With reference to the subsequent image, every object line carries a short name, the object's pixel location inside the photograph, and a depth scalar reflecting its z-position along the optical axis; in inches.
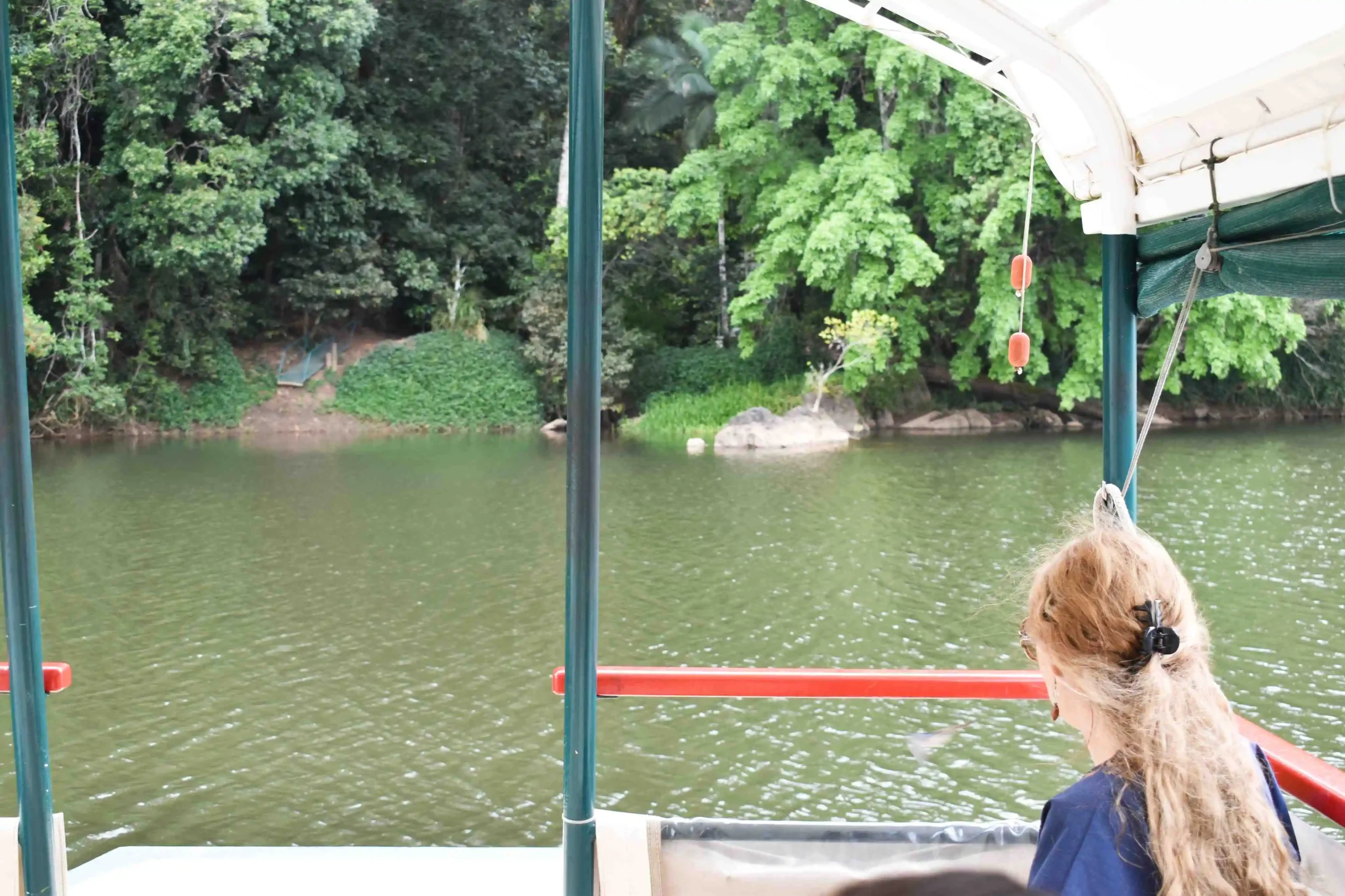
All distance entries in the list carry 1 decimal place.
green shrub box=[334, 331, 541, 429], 741.9
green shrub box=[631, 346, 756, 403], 737.0
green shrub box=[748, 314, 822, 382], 725.9
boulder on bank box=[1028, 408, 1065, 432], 693.9
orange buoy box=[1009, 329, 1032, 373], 93.4
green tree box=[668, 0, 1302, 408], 623.2
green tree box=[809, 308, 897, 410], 633.6
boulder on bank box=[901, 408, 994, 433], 688.4
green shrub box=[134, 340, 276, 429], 706.2
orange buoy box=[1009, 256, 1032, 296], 96.3
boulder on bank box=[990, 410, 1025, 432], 697.0
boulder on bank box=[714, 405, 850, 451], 611.5
